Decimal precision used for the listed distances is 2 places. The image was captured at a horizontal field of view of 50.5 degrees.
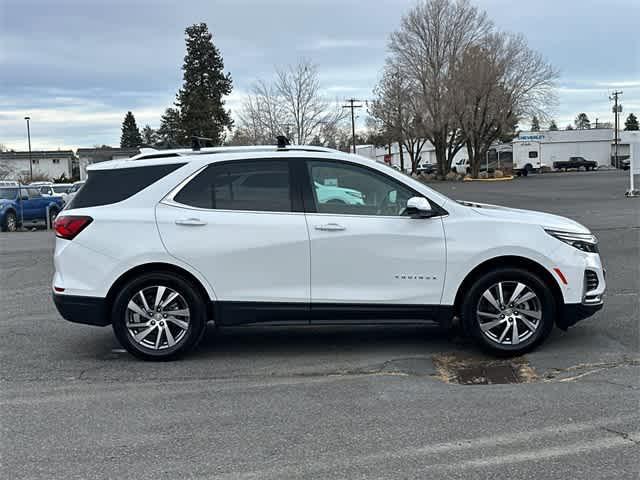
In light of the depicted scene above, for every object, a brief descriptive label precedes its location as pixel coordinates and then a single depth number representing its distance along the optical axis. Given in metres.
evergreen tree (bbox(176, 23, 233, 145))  62.91
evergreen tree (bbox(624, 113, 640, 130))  133.39
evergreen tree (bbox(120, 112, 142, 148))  113.24
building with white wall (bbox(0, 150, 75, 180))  89.63
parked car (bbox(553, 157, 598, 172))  84.25
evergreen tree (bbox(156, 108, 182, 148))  65.25
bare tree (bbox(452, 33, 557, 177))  53.91
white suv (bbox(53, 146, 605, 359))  5.87
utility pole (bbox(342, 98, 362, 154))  70.82
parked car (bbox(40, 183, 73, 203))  25.72
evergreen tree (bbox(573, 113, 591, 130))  160.90
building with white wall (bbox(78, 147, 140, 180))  77.51
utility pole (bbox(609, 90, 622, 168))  88.31
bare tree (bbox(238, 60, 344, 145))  33.44
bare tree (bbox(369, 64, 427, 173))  57.19
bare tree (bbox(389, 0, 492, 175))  54.22
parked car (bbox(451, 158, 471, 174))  78.18
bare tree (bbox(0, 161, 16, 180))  74.00
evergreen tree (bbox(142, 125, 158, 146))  112.69
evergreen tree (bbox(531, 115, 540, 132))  57.69
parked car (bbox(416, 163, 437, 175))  79.75
